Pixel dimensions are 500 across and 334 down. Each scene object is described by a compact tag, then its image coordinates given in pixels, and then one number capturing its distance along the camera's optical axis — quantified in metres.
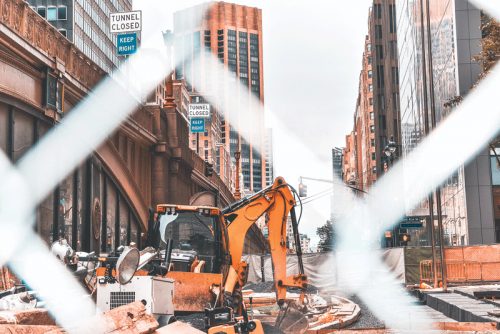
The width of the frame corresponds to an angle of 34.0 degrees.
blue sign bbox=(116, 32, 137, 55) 31.45
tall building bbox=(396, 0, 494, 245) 41.25
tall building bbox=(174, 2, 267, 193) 183.50
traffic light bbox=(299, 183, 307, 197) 37.51
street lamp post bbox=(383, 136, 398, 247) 41.56
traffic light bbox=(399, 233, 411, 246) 41.00
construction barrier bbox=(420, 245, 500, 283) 37.10
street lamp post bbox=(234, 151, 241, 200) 68.64
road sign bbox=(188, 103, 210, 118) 50.31
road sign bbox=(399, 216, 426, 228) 40.31
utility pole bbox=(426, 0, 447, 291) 30.09
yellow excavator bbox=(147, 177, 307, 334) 15.73
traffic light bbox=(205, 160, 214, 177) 49.25
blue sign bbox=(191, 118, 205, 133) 50.15
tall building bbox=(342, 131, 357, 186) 182.75
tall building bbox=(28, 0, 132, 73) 94.69
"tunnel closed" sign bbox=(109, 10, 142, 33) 31.89
